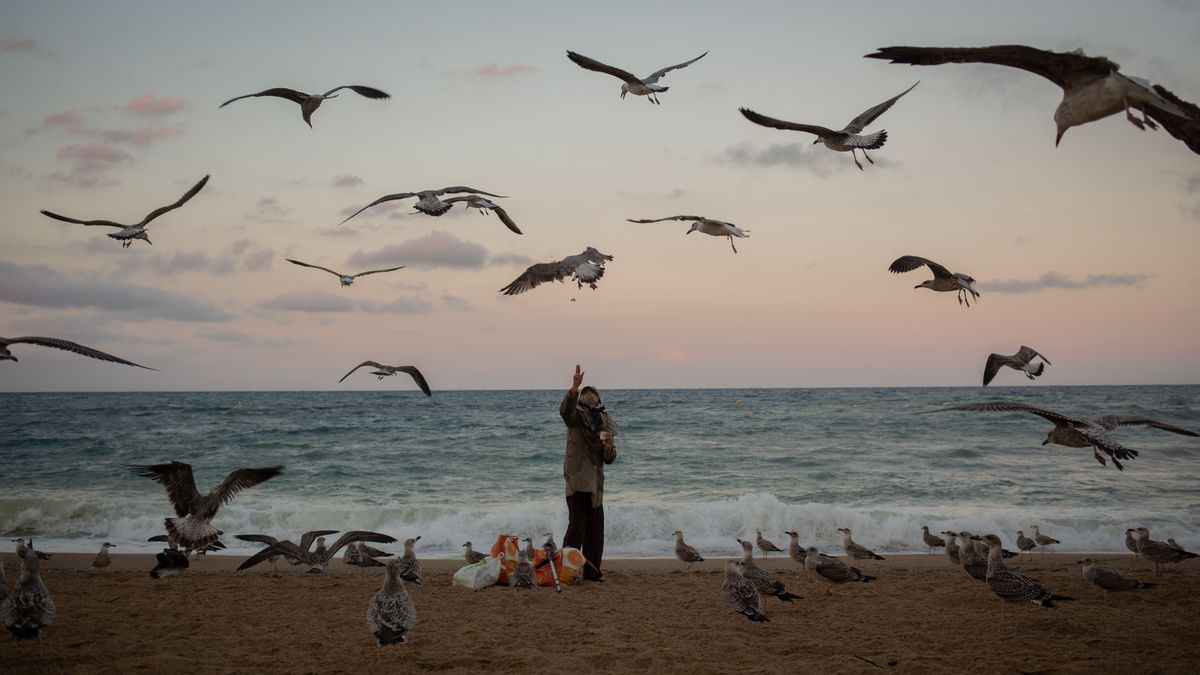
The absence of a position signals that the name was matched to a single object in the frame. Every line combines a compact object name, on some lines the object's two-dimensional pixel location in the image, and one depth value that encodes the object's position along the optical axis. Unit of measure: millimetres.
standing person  8203
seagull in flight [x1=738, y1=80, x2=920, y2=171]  7816
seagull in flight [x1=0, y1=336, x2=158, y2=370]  6215
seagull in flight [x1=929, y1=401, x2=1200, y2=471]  5812
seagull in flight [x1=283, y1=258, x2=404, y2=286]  9913
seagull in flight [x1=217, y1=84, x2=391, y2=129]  9078
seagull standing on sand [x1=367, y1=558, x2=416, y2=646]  5848
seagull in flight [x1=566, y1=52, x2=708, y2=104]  9094
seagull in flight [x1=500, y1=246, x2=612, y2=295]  9344
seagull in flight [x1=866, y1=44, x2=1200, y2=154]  4875
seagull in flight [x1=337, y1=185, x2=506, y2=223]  9383
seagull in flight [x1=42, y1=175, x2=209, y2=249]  8828
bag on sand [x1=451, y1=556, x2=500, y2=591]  8117
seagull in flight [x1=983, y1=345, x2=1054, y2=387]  8328
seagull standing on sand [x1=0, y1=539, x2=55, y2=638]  5629
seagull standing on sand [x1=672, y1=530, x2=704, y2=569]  9688
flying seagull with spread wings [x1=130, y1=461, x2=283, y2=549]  7012
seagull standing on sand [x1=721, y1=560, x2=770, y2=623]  6609
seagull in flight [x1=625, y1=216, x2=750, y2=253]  9336
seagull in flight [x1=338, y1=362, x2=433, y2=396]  9641
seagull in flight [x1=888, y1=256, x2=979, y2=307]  8555
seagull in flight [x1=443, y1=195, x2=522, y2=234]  9562
